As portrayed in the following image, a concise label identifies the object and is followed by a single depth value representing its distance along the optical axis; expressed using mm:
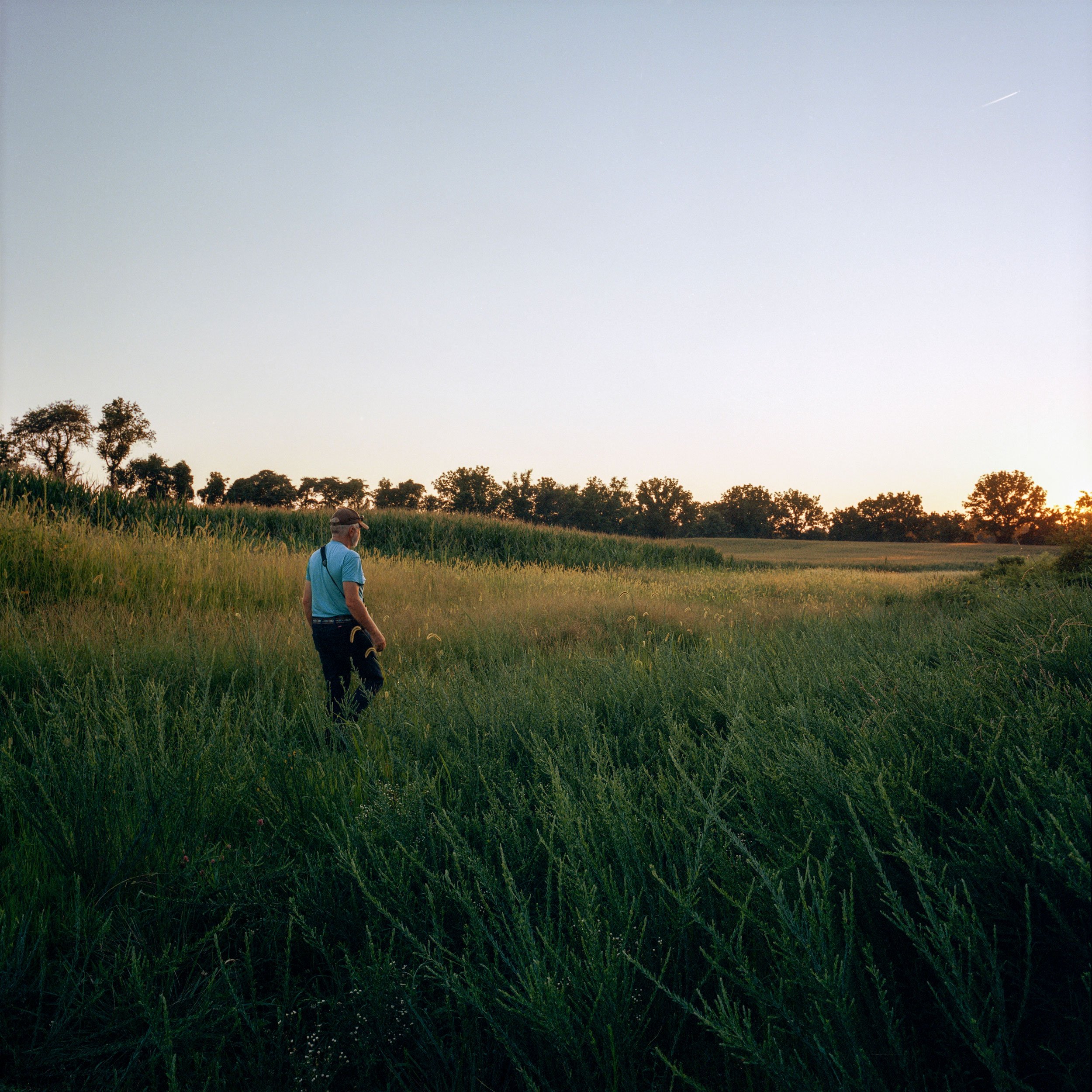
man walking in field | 4320
